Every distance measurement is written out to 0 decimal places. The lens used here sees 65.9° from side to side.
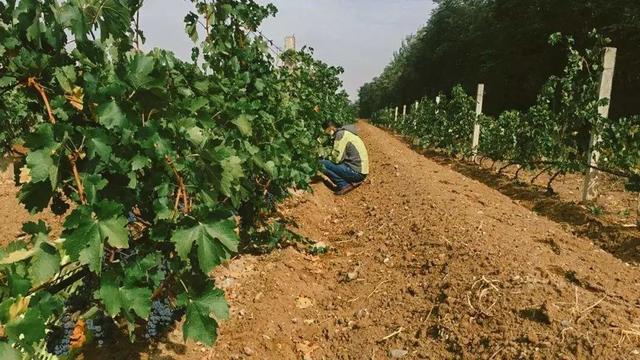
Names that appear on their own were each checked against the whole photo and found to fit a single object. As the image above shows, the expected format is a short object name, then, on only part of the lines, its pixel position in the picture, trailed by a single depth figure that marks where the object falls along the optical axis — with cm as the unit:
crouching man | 830
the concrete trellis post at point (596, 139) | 648
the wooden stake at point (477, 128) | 1132
